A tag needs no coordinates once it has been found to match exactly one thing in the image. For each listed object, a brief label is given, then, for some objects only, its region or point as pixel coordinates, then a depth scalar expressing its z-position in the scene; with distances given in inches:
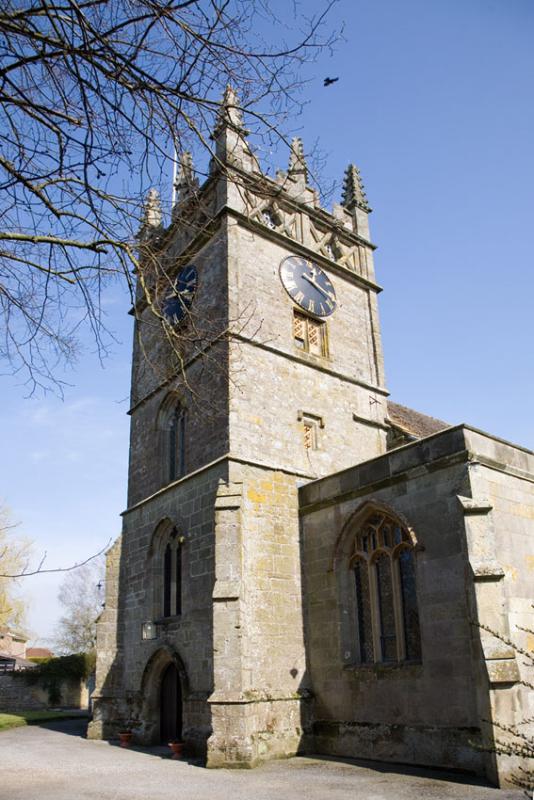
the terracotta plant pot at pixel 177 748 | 491.8
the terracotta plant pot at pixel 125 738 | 575.8
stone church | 405.4
